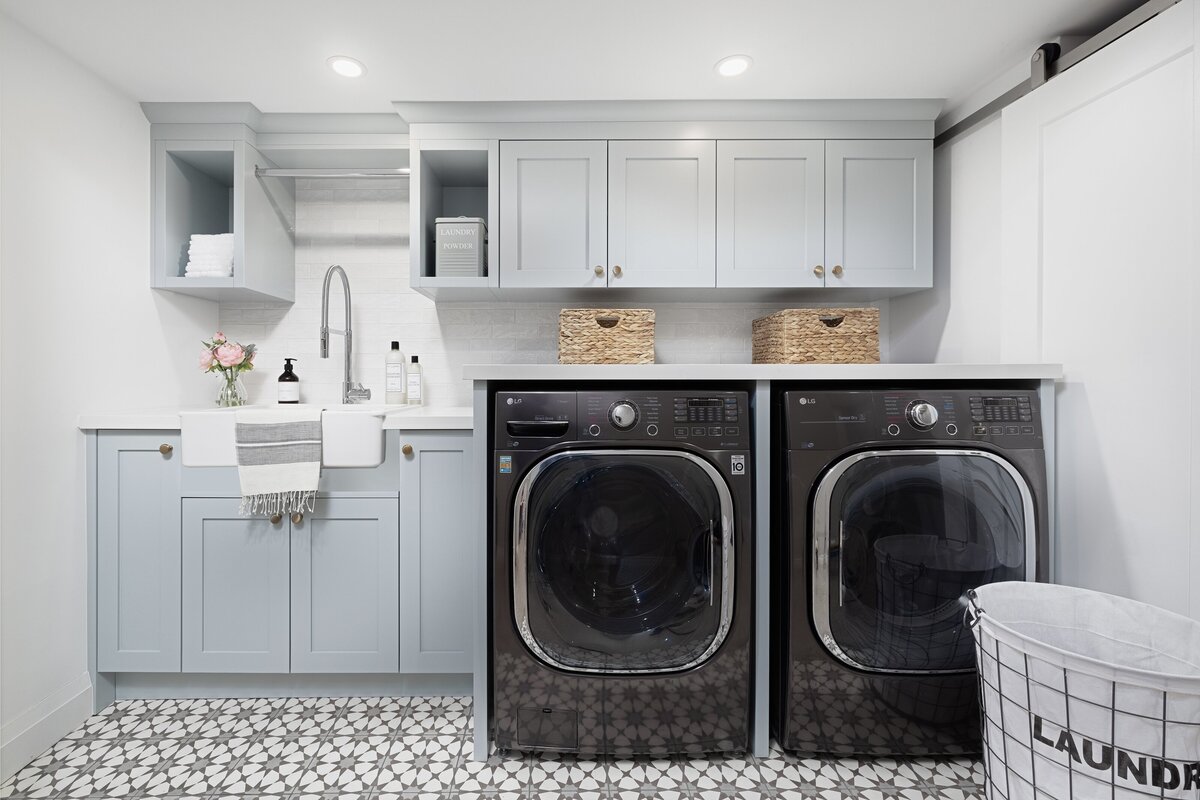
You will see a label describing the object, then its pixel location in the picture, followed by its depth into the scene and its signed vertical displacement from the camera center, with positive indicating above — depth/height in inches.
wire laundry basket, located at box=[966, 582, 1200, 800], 38.2 -22.9
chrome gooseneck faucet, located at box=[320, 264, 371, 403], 90.4 +3.0
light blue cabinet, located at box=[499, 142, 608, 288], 79.2 +27.7
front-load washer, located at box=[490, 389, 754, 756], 56.4 -16.6
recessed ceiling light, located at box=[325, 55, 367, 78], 67.4 +42.6
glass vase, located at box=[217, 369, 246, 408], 86.3 +1.1
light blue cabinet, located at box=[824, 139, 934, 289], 79.7 +27.8
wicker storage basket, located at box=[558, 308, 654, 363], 77.7 +9.3
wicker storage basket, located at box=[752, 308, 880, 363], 77.2 +9.3
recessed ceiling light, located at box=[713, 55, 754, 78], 67.1 +42.6
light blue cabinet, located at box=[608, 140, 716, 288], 79.4 +27.8
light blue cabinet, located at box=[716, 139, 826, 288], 79.4 +27.8
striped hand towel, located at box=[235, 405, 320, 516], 65.9 -7.3
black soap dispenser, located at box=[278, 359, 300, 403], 90.2 +2.3
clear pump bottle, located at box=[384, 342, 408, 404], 90.5 +3.9
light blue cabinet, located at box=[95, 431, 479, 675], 68.3 -22.1
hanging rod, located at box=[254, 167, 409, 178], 80.4 +34.2
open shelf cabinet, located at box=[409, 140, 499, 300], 79.0 +31.3
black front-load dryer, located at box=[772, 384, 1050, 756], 56.6 -14.6
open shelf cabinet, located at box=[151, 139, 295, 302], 79.7 +29.1
